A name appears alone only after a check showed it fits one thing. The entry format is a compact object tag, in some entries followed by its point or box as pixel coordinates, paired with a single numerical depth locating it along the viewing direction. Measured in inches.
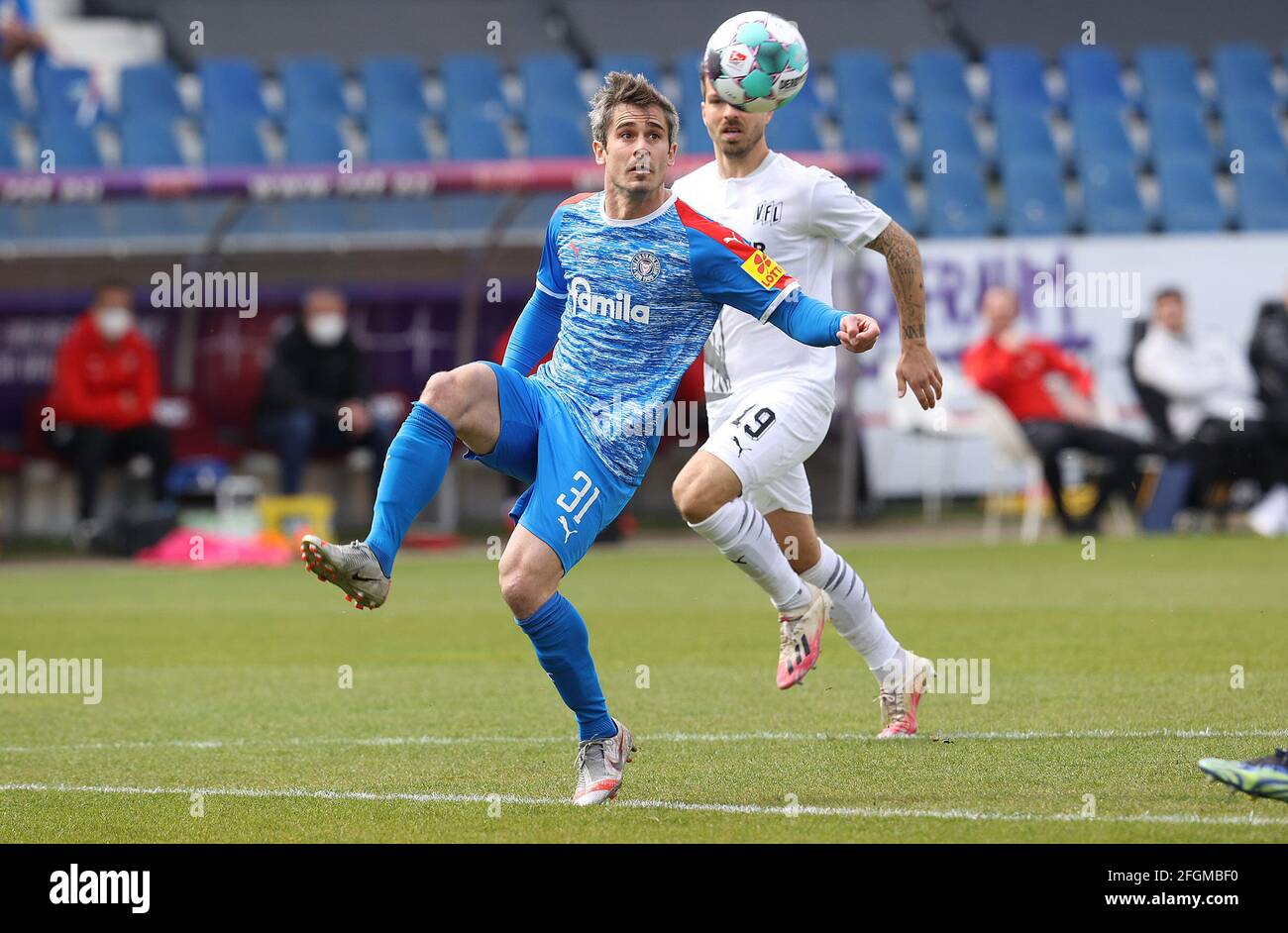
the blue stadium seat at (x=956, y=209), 838.5
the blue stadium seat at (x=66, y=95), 856.3
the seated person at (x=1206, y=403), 665.6
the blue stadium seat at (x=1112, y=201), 858.1
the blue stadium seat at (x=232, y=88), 878.4
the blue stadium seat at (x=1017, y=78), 907.4
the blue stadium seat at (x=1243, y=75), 924.0
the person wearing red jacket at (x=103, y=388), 657.0
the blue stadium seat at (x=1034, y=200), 849.5
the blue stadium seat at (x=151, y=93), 879.1
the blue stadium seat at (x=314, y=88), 891.4
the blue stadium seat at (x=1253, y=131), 896.3
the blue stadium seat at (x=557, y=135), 874.8
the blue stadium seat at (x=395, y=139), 876.0
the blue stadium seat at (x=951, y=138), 875.4
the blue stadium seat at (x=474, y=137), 879.1
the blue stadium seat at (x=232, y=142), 855.1
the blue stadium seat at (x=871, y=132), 872.3
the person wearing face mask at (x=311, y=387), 662.5
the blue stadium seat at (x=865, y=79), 893.8
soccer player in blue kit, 212.1
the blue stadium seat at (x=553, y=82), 895.1
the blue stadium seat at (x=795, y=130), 867.4
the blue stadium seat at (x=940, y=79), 902.4
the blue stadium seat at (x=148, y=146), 845.8
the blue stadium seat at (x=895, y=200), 823.1
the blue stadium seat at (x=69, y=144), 834.8
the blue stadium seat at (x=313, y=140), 866.8
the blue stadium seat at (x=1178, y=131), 898.1
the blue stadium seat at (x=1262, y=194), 860.0
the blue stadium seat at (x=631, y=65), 887.7
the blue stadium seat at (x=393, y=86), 893.2
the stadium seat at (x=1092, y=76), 916.0
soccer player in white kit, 256.7
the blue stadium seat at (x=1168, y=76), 925.8
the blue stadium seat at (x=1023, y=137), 880.3
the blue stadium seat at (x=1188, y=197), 858.1
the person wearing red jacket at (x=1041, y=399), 645.9
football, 258.7
